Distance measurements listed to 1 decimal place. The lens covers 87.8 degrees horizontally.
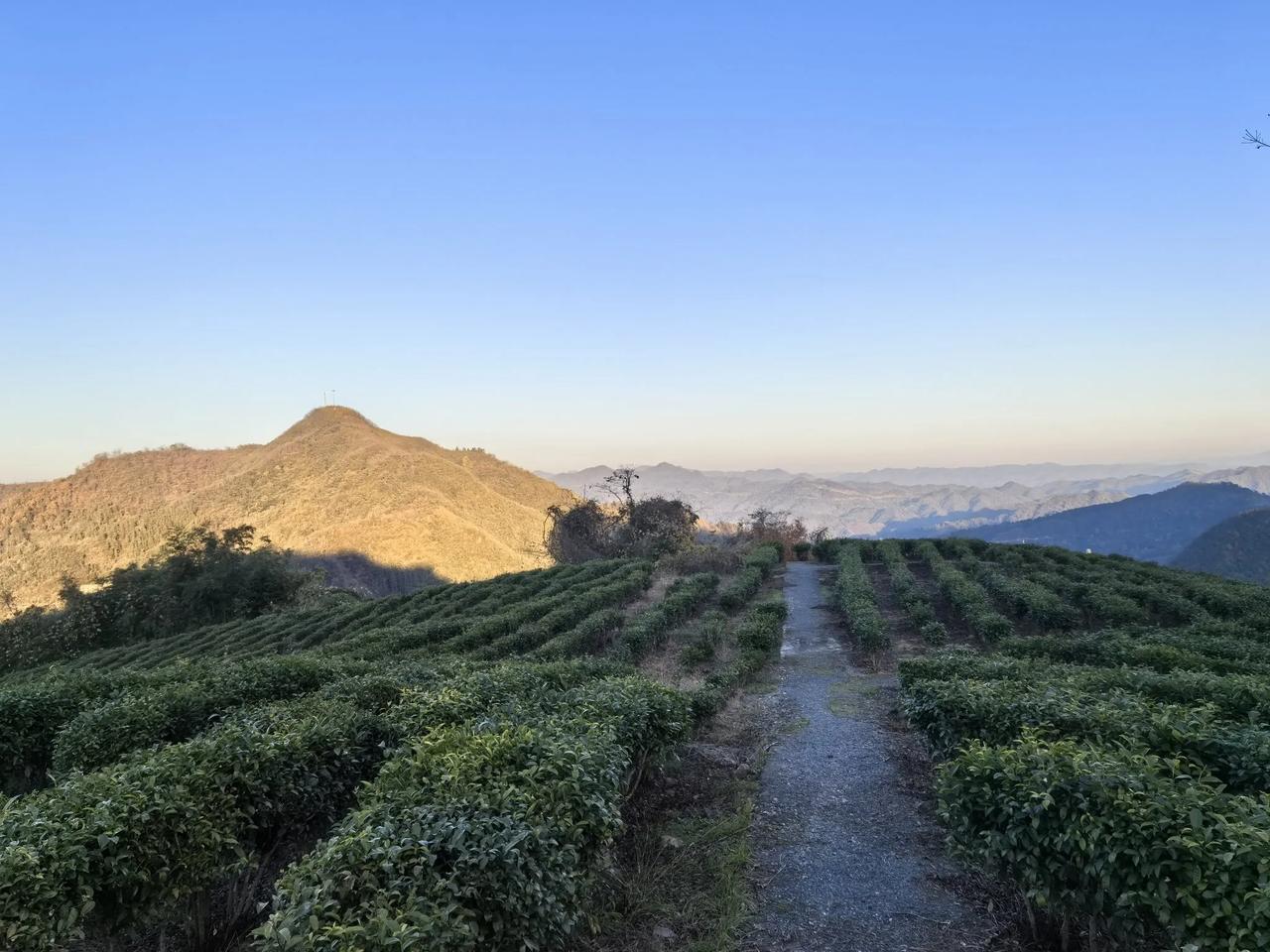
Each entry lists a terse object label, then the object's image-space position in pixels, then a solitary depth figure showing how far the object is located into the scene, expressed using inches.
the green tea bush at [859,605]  687.1
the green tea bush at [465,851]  145.2
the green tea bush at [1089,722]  234.5
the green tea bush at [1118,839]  152.7
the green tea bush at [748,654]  484.7
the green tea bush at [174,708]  326.0
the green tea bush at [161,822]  176.9
